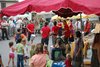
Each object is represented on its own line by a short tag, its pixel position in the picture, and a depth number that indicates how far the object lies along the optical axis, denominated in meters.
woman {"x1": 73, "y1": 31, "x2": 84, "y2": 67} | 11.21
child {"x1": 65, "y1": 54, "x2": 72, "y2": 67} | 11.42
